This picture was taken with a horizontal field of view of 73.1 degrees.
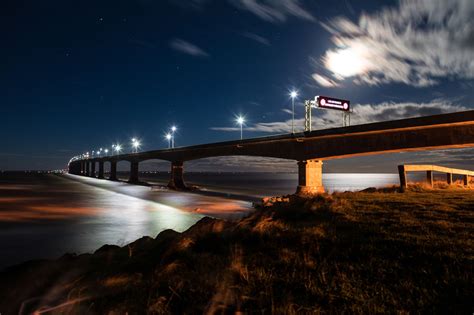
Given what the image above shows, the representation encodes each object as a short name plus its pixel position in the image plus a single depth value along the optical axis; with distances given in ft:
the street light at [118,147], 443.53
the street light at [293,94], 145.69
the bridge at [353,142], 80.07
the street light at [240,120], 187.90
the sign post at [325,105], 124.75
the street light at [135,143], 358.60
